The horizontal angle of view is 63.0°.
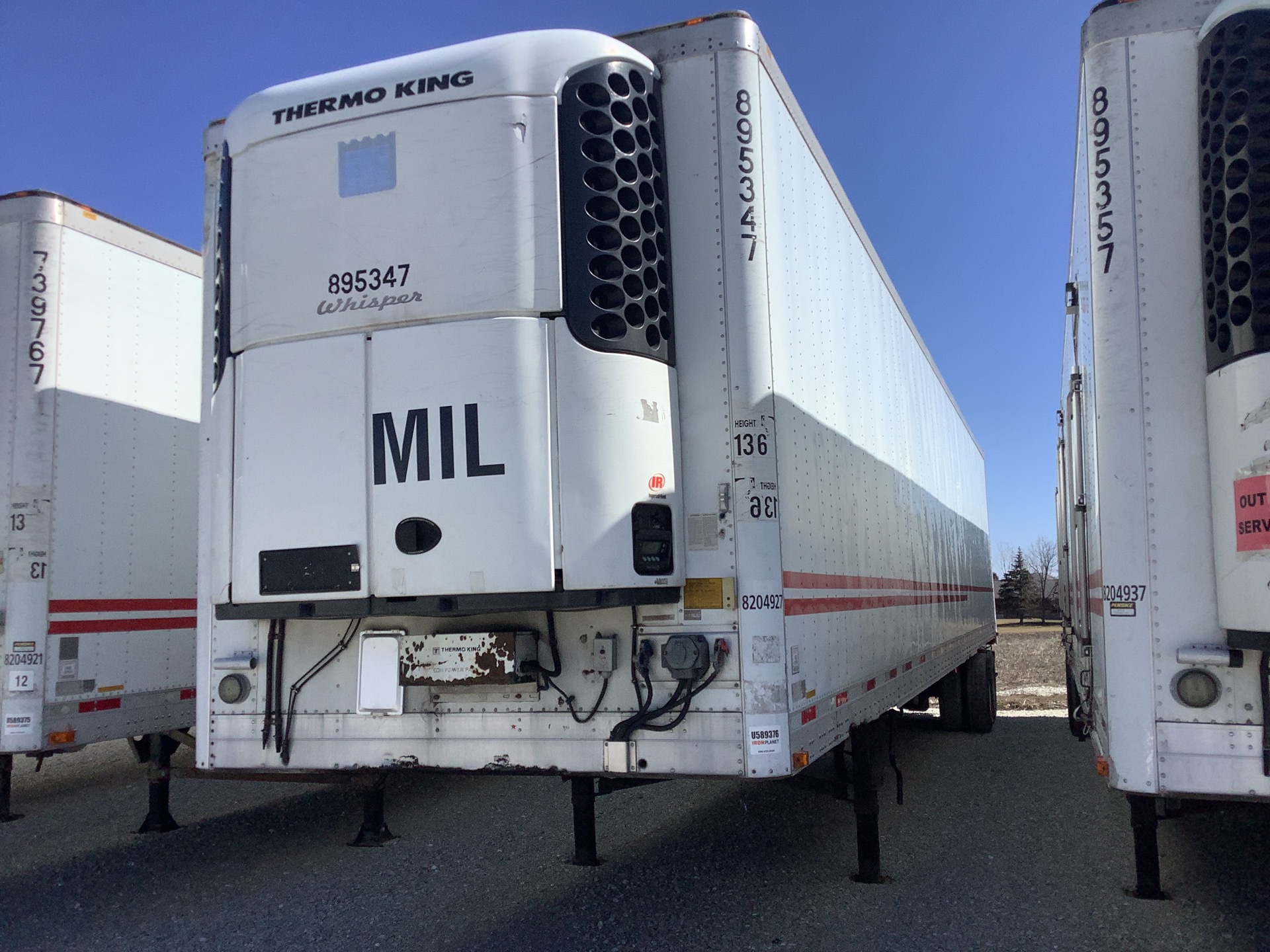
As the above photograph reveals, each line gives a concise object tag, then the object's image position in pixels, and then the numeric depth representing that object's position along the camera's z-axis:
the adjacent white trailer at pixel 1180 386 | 3.59
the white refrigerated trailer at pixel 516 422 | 3.93
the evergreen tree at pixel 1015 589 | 60.00
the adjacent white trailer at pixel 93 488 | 6.42
